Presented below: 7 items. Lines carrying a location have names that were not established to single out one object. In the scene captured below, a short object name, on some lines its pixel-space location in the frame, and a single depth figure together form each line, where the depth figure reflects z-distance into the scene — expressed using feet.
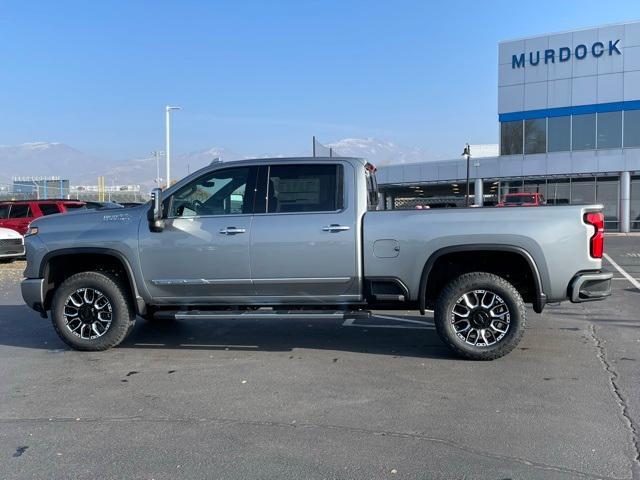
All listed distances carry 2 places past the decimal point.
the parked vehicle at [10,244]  51.75
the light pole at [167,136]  102.53
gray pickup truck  18.39
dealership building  98.43
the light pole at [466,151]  104.24
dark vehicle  58.23
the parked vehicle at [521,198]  91.70
